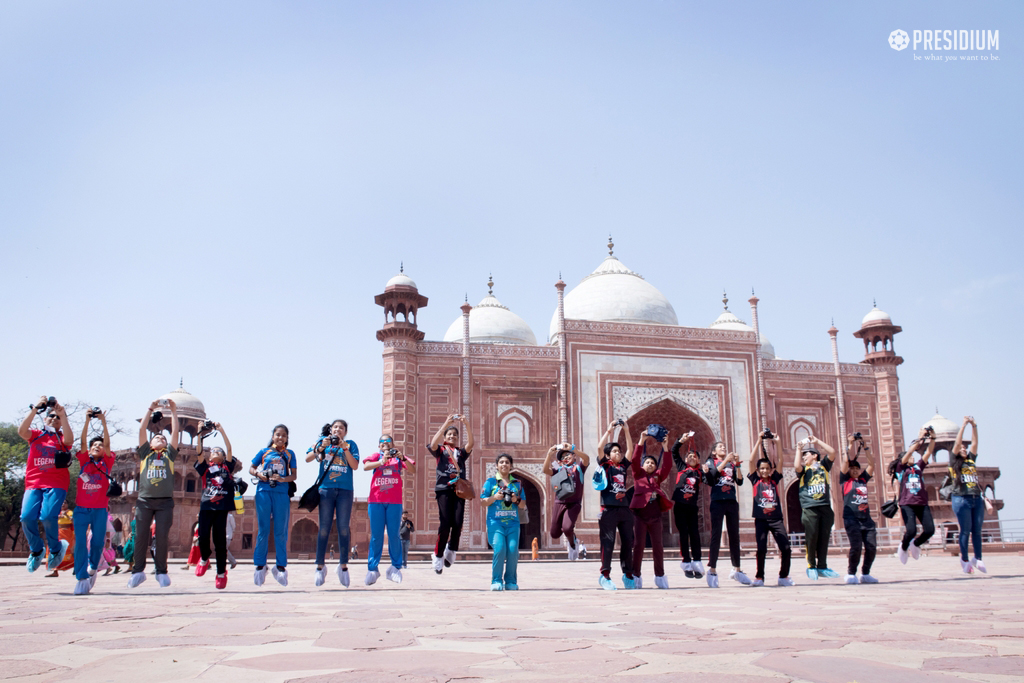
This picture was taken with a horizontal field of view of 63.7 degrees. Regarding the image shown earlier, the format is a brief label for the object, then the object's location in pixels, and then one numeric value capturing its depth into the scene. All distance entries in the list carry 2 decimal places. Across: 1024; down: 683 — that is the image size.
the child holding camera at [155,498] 6.88
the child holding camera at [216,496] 7.09
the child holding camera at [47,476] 6.89
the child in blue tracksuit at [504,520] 6.98
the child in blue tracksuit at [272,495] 7.01
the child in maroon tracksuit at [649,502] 7.62
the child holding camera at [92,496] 6.55
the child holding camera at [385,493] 7.54
